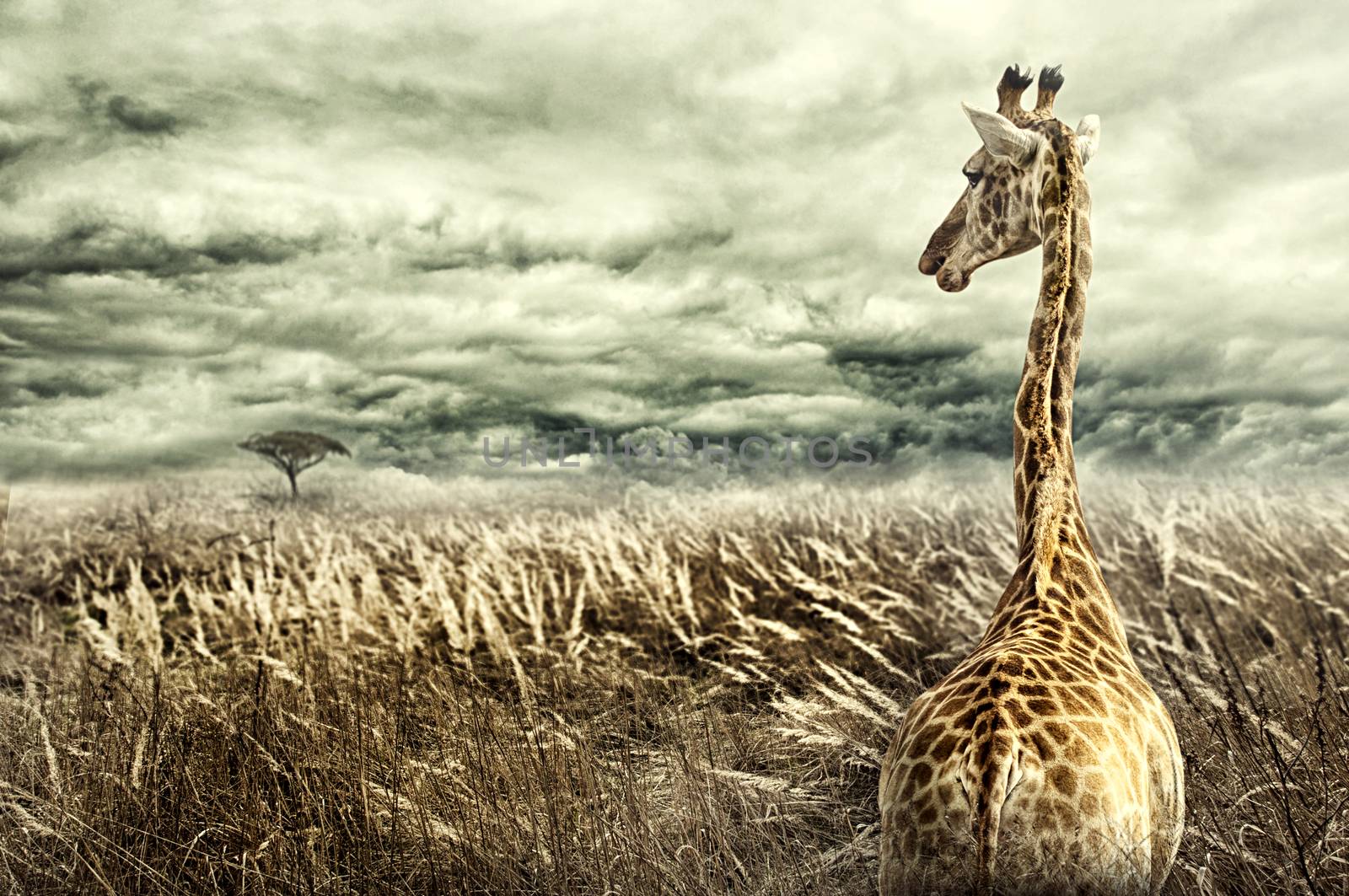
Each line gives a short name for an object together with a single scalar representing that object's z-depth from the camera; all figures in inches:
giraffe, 86.6
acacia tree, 1269.7
